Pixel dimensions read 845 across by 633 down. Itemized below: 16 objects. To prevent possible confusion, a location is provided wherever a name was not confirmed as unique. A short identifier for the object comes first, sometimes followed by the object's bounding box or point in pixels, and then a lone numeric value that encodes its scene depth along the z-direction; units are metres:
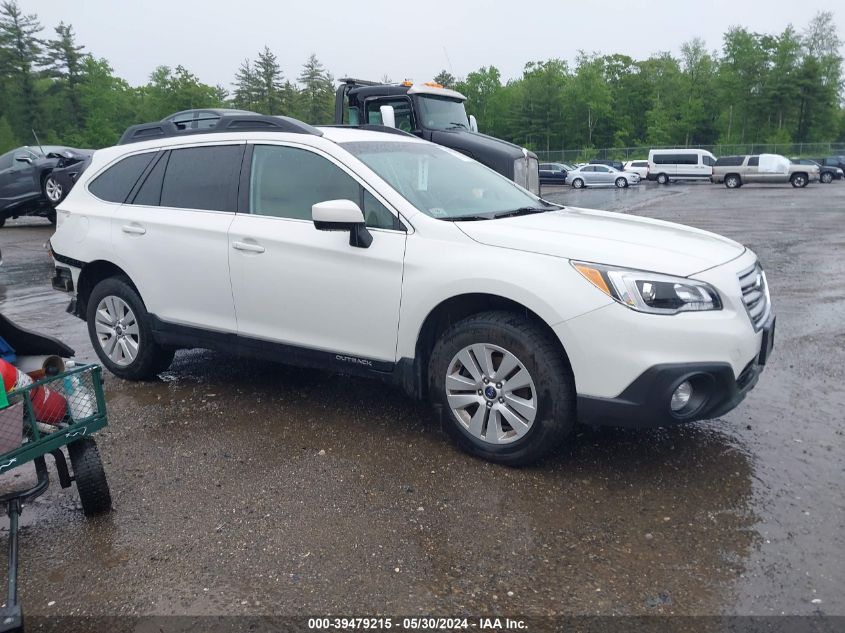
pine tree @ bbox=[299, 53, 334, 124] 75.62
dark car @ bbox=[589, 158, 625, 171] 51.53
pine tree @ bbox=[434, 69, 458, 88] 82.31
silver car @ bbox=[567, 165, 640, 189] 40.72
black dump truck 11.46
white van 43.81
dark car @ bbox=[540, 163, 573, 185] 44.03
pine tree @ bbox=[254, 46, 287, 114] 75.62
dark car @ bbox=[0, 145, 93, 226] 14.91
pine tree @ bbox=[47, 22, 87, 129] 64.44
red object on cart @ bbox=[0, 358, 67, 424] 3.04
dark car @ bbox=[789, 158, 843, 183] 40.34
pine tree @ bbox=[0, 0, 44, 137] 60.50
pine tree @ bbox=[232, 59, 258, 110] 77.12
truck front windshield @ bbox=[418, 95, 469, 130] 12.09
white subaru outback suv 3.43
